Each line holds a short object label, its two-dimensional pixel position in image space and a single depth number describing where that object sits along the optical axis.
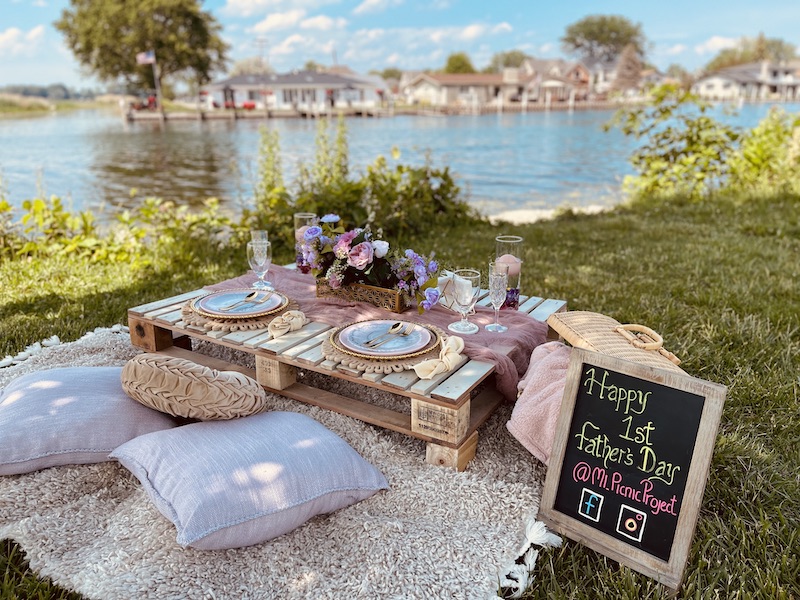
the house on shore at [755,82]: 69.00
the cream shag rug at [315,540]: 1.77
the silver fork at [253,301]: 2.88
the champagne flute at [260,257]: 3.13
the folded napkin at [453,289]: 2.63
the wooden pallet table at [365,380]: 2.21
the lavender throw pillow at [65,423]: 2.21
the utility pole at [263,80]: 51.79
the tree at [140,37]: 45.41
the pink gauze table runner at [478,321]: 2.53
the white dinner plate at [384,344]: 2.39
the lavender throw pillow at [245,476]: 1.83
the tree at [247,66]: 82.77
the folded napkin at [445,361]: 2.27
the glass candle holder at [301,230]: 3.25
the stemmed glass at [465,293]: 2.63
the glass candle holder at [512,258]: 2.96
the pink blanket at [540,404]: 2.26
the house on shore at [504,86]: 64.06
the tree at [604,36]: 98.12
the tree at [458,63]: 80.06
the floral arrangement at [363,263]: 2.87
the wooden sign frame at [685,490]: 1.73
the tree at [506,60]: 105.06
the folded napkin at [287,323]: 2.68
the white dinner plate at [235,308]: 2.81
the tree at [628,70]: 71.75
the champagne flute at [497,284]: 2.62
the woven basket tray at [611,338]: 2.14
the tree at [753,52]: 86.25
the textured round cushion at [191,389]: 2.20
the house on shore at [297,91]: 54.62
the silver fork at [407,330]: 2.57
